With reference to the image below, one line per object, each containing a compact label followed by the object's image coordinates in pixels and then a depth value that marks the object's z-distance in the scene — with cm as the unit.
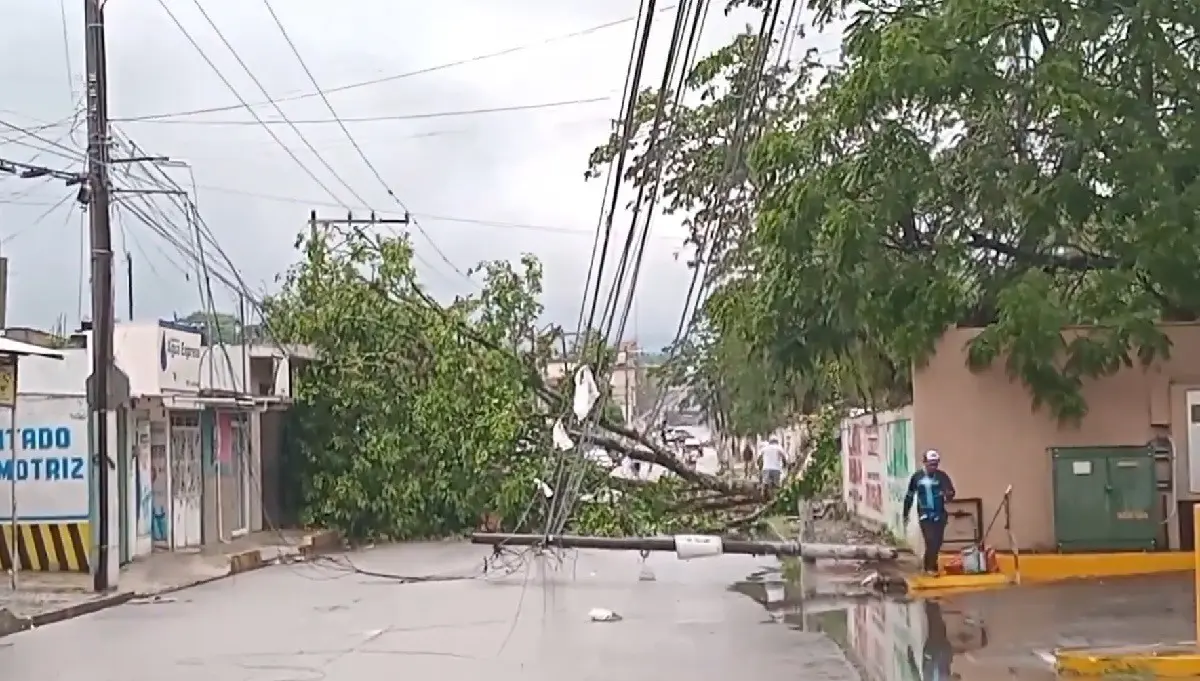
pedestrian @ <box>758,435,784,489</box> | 3396
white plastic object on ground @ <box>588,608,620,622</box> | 1847
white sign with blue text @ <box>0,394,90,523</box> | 2556
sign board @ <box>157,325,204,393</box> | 2905
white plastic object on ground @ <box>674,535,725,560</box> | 2239
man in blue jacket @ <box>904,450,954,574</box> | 2000
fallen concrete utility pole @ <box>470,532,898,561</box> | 2236
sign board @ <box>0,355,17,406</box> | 2216
